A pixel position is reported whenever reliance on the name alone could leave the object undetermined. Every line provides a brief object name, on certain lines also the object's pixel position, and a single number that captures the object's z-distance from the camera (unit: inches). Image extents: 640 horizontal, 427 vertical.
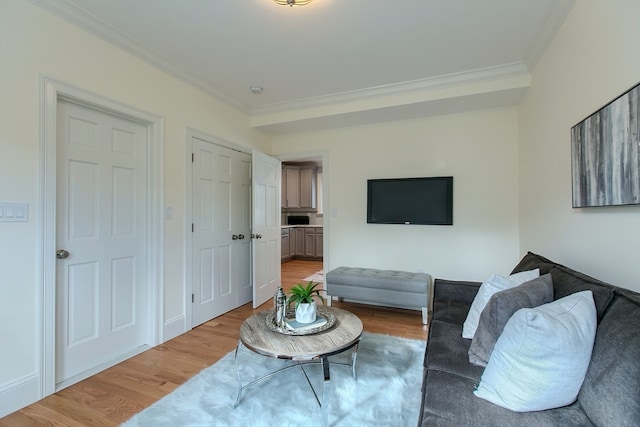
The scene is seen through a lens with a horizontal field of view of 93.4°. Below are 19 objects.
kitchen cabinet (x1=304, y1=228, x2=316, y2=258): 299.6
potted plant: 76.9
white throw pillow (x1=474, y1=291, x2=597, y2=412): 42.0
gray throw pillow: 55.2
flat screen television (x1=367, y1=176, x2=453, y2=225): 143.2
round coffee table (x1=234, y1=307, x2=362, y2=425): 62.4
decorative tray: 71.7
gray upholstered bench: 127.7
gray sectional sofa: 36.5
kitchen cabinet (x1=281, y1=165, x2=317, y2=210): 309.9
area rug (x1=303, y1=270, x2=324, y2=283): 208.3
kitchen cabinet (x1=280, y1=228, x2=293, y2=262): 292.8
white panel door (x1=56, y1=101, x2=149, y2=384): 84.2
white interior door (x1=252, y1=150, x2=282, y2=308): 149.2
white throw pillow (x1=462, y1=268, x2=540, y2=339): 69.8
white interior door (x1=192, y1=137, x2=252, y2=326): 126.3
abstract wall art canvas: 53.9
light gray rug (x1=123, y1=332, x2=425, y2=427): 66.5
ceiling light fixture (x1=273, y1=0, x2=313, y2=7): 76.9
